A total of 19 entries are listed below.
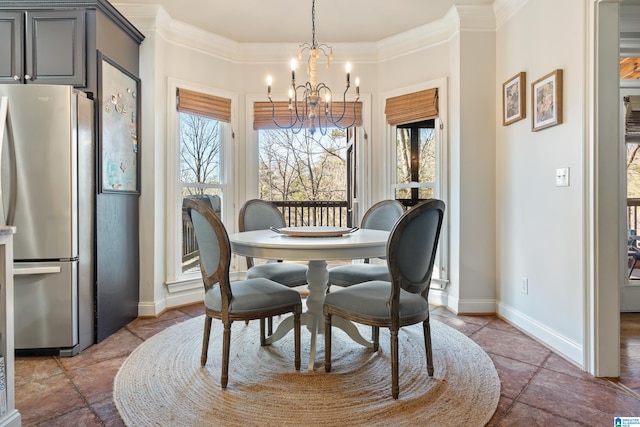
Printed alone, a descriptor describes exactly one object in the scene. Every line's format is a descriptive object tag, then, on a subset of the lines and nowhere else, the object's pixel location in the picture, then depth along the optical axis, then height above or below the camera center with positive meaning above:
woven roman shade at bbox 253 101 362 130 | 3.65 +0.98
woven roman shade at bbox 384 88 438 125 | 3.28 +0.97
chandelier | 2.16 +0.73
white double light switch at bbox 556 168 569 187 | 2.19 +0.20
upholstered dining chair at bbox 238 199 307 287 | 2.61 -0.14
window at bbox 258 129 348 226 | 4.08 +0.45
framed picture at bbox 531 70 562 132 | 2.24 +0.71
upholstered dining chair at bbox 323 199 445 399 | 1.71 -0.43
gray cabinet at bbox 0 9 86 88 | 2.37 +1.09
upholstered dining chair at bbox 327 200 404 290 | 2.52 -0.42
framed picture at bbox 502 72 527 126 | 2.64 +0.84
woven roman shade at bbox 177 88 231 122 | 3.25 +1.00
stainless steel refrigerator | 2.16 +0.02
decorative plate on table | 2.15 -0.14
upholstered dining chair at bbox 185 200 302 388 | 1.83 -0.45
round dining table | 1.83 -0.22
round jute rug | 1.58 -0.91
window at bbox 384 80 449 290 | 3.27 +0.61
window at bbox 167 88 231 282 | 3.28 +0.46
